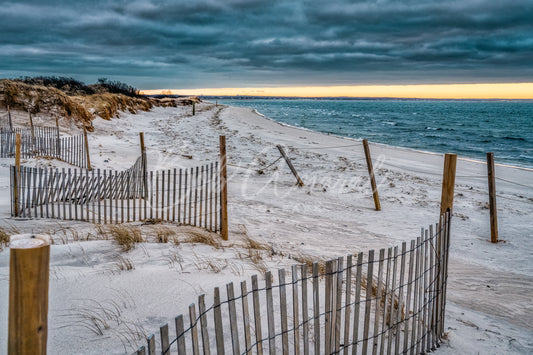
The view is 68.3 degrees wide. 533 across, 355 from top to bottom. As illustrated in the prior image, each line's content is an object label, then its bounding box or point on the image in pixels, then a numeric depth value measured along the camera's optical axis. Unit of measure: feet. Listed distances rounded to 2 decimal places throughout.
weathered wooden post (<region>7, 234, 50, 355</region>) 4.29
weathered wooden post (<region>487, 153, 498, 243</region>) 25.52
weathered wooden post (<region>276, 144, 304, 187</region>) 40.23
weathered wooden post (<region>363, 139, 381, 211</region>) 33.04
